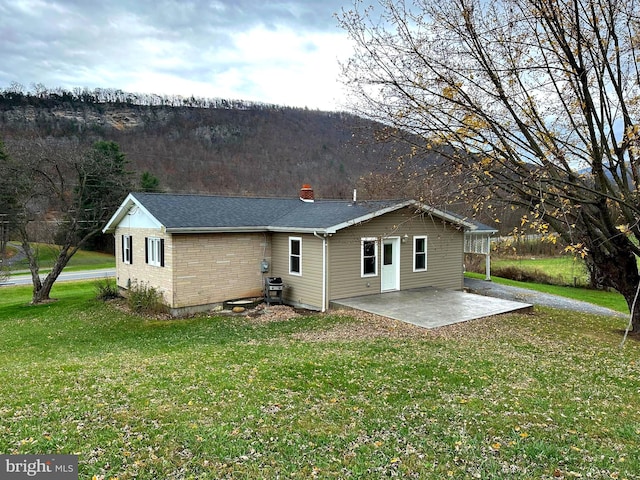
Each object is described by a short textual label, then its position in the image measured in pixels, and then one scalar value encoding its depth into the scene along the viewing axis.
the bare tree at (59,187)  19.03
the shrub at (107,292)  18.11
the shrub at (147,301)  13.98
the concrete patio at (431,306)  11.25
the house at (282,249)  13.60
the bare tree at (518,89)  7.52
